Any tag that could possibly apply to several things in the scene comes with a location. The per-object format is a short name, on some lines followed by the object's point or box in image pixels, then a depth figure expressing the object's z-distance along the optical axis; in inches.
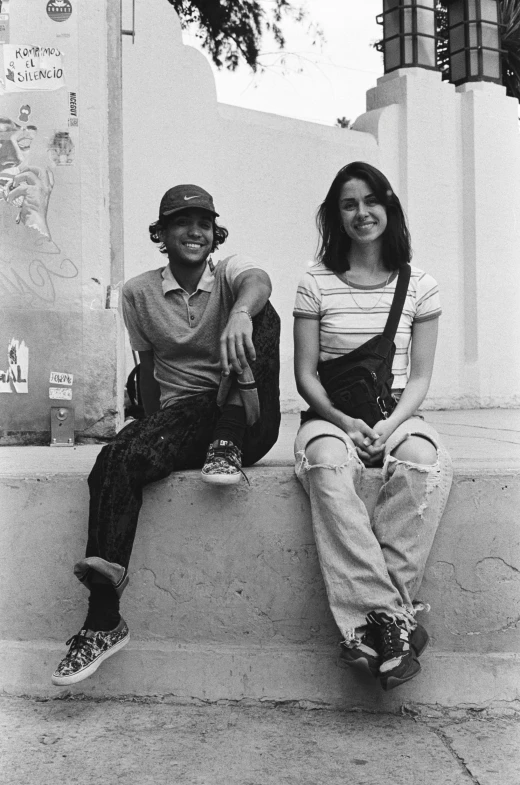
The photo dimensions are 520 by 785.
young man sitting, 98.3
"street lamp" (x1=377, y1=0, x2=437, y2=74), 344.8
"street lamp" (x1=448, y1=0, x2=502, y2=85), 358.6
